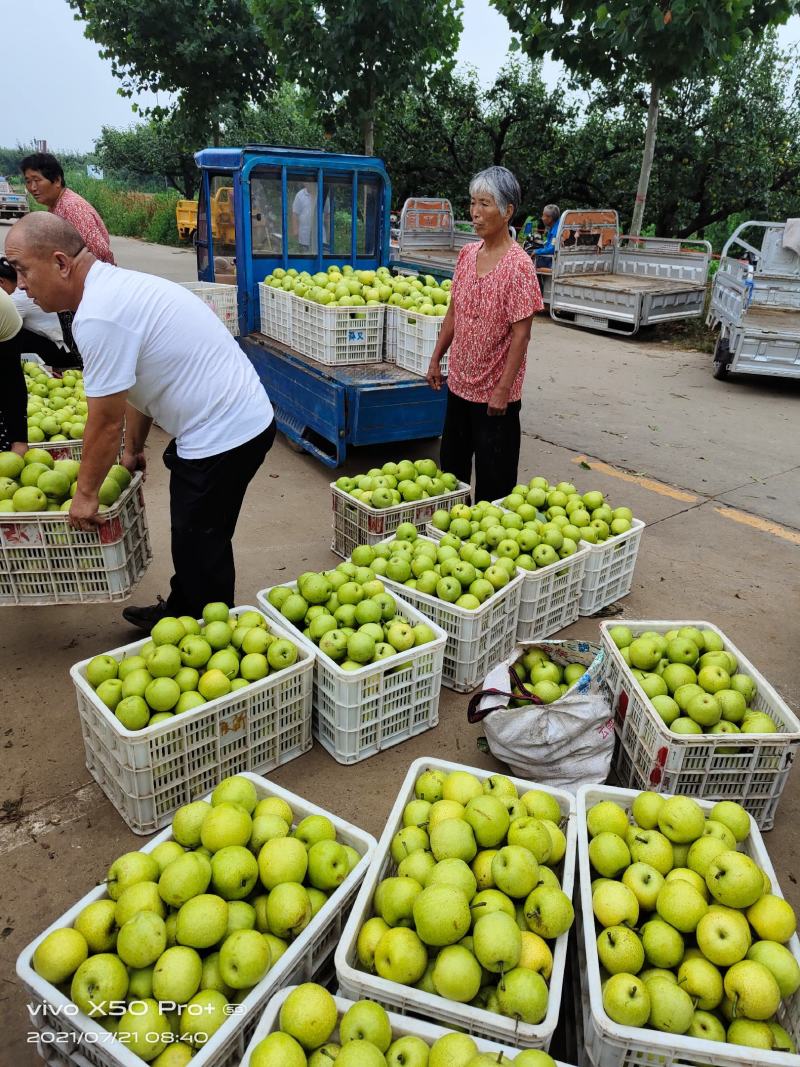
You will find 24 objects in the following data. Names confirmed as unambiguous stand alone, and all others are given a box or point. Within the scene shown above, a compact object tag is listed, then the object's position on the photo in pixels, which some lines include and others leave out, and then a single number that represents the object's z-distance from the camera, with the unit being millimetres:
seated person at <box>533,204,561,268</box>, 14148
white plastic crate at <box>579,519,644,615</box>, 4516
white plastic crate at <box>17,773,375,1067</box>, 1769
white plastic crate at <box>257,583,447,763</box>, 3256
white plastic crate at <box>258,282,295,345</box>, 7078
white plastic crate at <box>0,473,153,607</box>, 3391
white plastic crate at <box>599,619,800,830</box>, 2930
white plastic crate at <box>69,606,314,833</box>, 2822
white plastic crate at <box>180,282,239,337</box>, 7867
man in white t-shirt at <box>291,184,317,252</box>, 7609
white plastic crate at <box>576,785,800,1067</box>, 1768
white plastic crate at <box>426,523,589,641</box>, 4145
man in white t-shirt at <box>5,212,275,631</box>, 2910
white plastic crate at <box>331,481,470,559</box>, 4707
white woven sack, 3211
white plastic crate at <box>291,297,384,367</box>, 6520
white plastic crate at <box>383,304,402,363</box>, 6742
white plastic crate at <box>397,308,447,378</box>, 6359
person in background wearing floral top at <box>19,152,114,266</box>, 5641
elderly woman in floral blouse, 4285
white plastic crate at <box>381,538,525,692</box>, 3732
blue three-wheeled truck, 6371
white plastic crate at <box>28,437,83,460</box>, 4641
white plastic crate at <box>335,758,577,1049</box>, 1801
